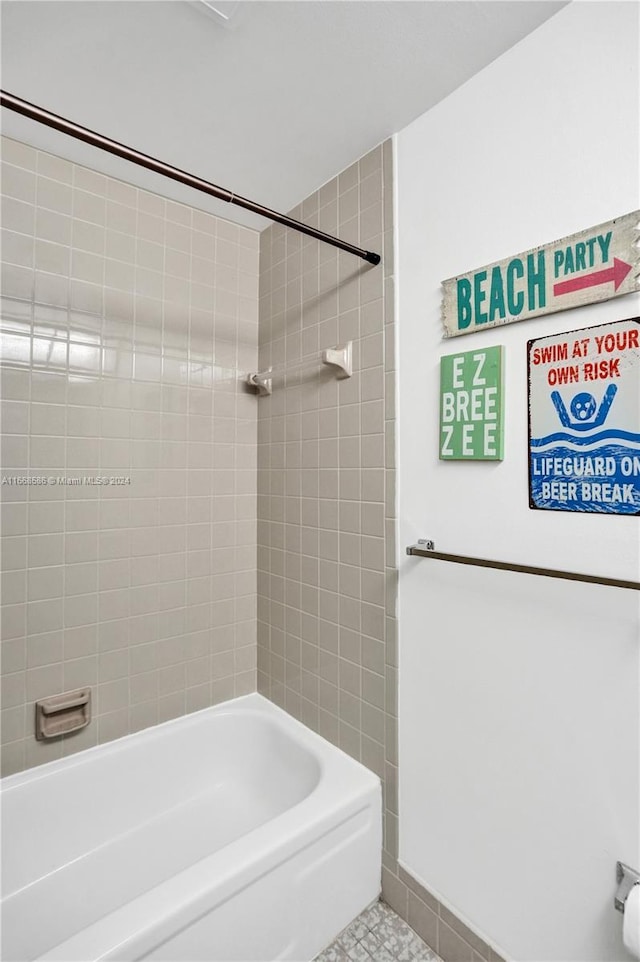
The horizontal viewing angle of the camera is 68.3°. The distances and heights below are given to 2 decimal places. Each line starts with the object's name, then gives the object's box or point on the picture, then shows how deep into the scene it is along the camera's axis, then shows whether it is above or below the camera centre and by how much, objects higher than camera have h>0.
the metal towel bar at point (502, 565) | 0.91 -0.21
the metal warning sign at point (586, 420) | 0.95 +0.11
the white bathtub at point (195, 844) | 1.06 -1.09
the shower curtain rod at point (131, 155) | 0.82 +0.65
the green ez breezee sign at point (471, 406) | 1.17 +0.17
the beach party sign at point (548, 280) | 0.96 +0.44
